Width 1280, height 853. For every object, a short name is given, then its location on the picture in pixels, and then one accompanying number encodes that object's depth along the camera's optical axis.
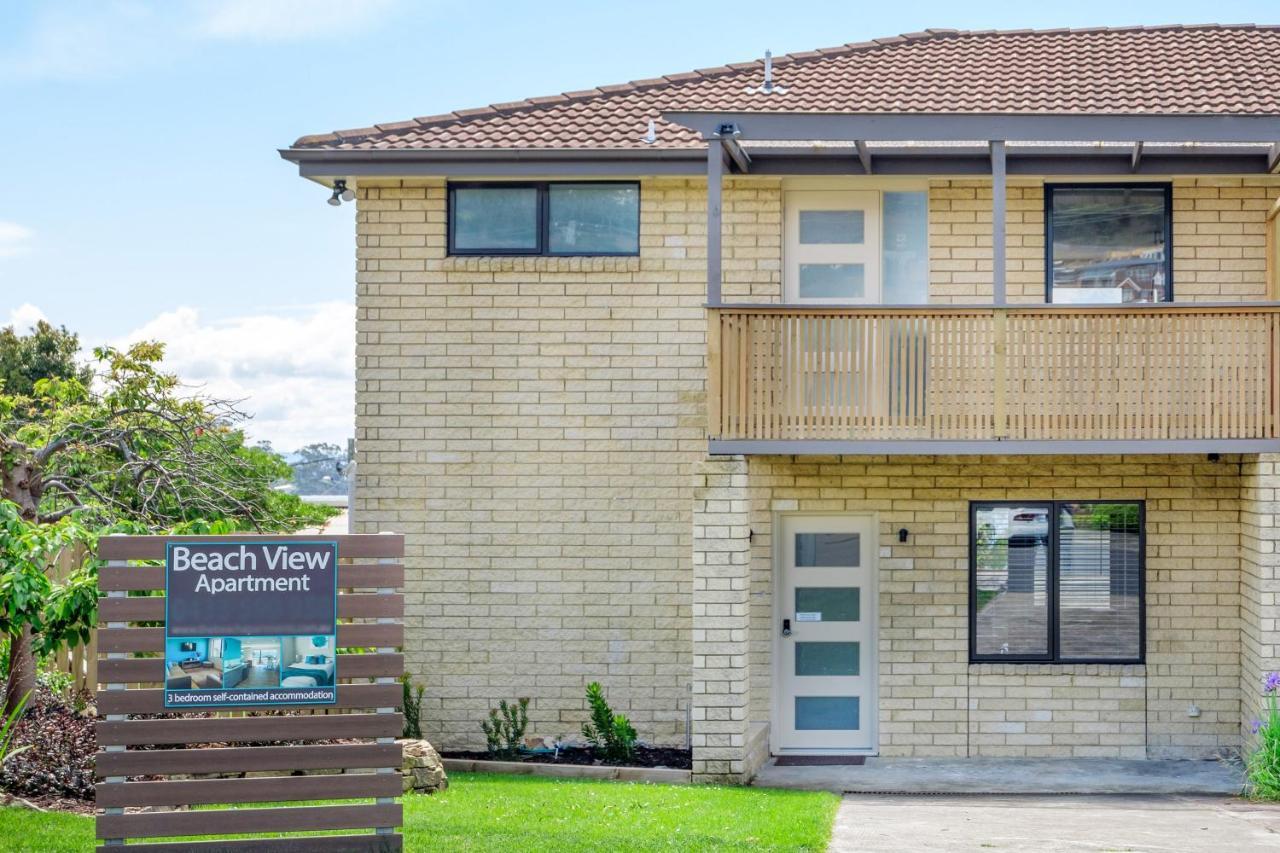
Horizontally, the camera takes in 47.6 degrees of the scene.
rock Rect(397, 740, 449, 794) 11.46
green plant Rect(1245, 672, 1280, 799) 11.69
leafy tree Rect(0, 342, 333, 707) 11.55
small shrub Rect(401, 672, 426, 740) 14.02
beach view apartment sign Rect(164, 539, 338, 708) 8.67
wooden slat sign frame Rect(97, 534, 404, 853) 8.65
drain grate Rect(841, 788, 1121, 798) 12.12
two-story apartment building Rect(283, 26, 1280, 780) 13.71
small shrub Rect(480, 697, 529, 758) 13.88
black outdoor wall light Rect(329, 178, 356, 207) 14.30
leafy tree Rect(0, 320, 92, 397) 26.31
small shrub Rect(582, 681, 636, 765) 13.27
